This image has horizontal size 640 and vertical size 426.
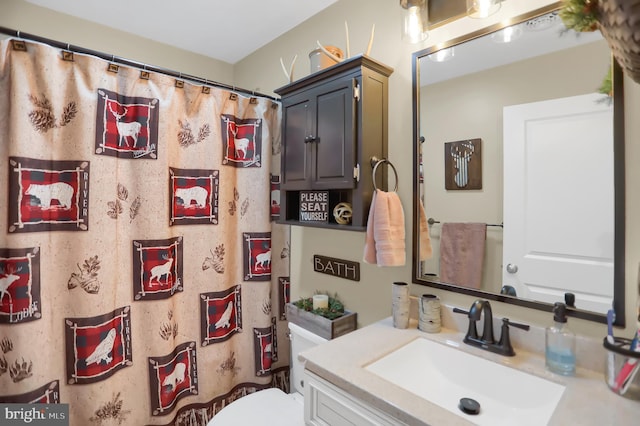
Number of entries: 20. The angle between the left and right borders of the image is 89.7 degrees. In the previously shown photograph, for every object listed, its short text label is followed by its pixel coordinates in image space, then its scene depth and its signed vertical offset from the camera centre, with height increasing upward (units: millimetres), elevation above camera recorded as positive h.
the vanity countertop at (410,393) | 764 -490
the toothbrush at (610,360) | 860 -409
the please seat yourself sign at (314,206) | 1560 +21
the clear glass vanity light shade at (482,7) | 1182 +750
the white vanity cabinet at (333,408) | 877 -583
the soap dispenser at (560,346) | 953 -412
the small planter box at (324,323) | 1521 -557
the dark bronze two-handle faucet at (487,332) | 1086 -433
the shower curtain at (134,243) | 1286 -153
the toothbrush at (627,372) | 808 -420
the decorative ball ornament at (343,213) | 1463 -13
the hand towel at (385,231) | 1291 -86
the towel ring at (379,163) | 1366 +187
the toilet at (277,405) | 1433 -931
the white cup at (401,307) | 1303 -394
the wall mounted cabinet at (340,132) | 1365 +357
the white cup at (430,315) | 1257 -413
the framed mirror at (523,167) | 978 +147
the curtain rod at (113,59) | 1233 +695
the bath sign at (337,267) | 1639 -305
